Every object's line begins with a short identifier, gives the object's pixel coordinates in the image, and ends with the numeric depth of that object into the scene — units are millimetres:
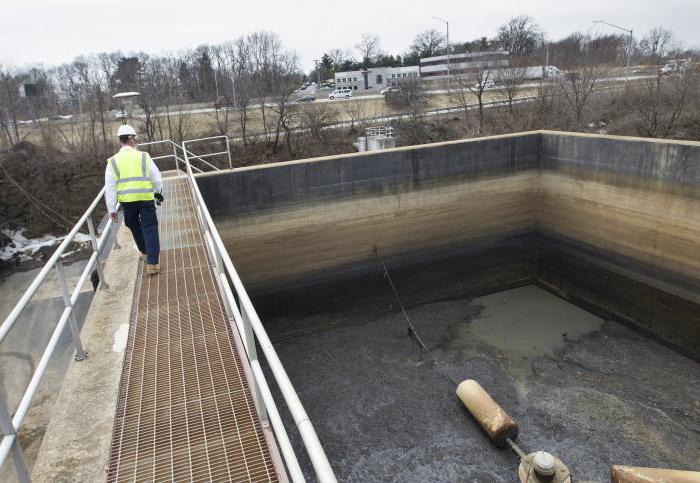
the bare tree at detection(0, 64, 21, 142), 28062
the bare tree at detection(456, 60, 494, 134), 28625
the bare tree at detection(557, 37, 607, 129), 24184
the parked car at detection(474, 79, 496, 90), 30442
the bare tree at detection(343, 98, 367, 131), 29997
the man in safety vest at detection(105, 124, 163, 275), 4992
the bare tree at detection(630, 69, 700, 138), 21484
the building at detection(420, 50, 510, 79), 32766
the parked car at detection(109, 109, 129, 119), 32591
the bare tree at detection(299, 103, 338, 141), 27281
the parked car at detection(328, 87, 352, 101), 40138
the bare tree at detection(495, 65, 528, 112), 30334
